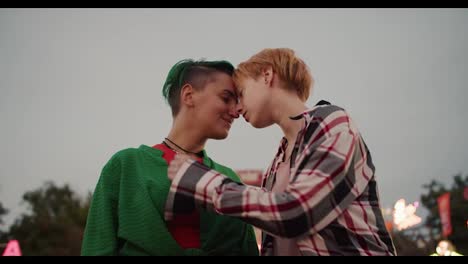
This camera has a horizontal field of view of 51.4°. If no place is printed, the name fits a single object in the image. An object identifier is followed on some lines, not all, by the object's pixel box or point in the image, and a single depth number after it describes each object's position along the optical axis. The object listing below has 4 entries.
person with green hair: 2.18
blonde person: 1.81
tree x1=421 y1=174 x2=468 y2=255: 40.56
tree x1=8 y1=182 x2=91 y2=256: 39.94
